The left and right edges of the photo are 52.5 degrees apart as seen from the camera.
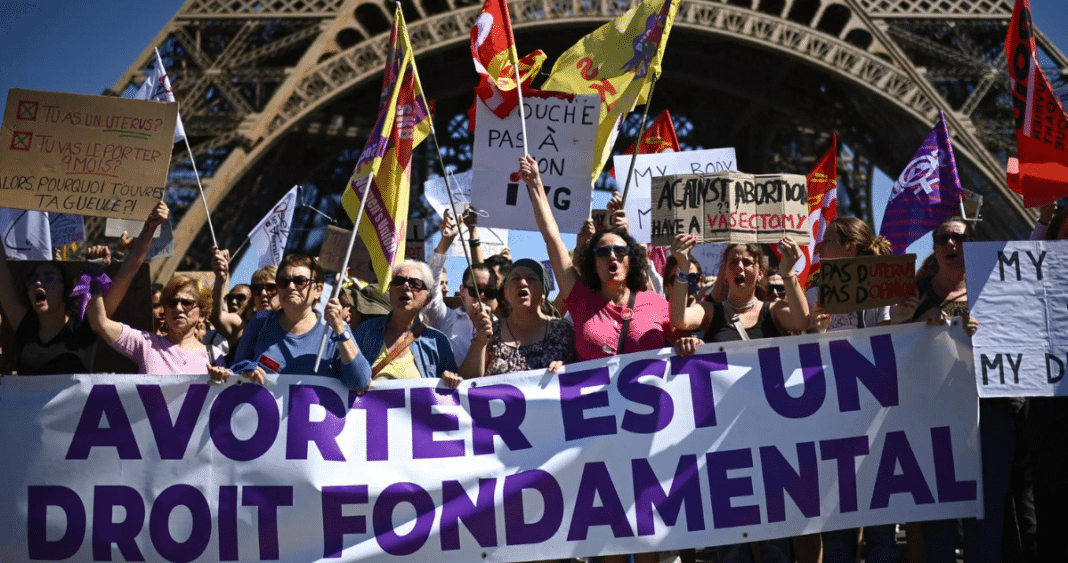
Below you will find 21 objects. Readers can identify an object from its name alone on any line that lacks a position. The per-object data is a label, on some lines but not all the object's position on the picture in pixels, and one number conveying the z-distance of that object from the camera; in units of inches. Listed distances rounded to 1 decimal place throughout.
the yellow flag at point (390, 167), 213.0
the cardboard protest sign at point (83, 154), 219.5
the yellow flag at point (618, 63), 246.1
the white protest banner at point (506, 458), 190.2
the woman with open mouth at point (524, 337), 199.6
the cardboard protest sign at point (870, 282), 200.2
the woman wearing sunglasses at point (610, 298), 201.0
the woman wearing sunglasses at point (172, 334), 201.5
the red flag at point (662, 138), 342.6
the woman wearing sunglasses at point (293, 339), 197.2
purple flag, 313.3
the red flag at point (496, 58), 238.4
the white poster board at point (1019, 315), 191.9
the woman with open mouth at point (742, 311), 198.1
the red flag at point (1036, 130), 234.8
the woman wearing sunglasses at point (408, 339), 199.2
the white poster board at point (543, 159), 233.9
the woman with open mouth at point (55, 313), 205.5
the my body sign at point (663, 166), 296.0
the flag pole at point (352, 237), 191.6
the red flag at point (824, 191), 350.6
